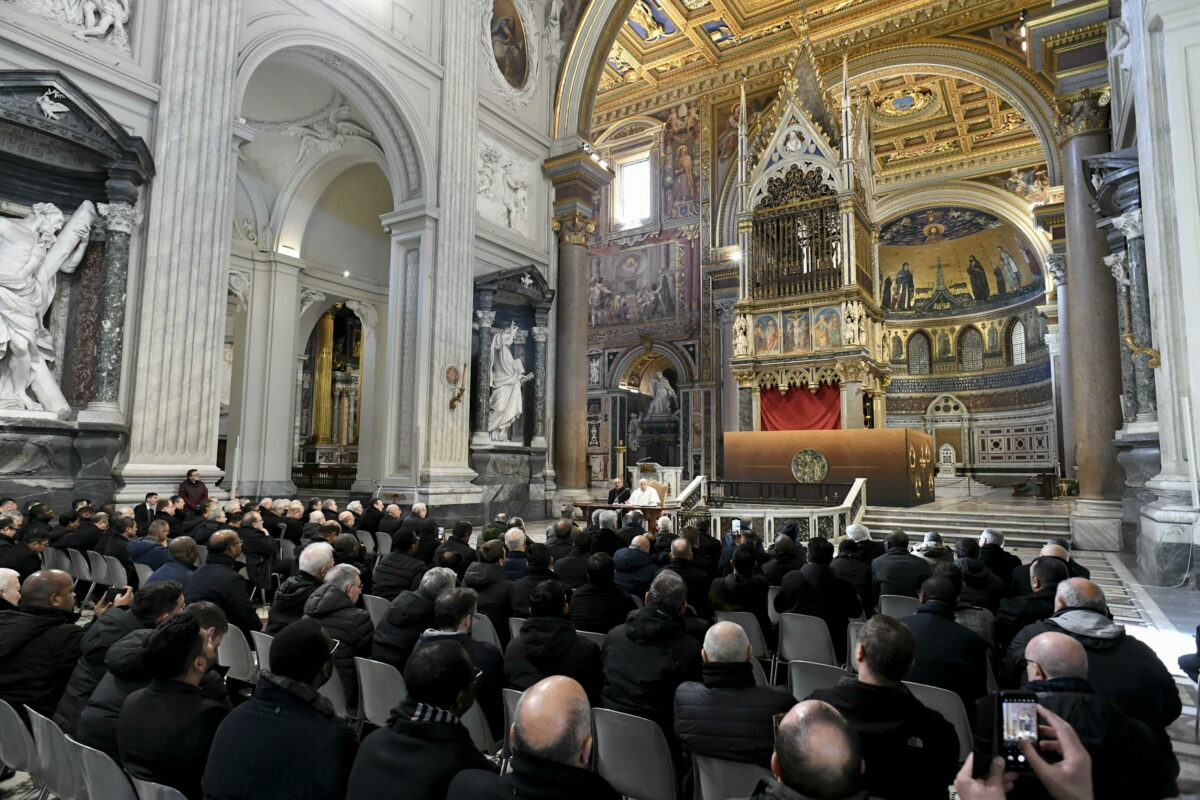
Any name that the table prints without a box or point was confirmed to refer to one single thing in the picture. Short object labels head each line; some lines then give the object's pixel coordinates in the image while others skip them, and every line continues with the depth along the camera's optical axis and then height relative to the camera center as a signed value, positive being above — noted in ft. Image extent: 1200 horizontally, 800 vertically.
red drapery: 48.34 +4.27
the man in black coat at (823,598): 13.46 -2.44
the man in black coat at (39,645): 8.98 -2.29
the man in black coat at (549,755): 5.22 -2.15
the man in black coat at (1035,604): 11.42 -2.17
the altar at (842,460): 37.93 +0.61
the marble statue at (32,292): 22.89 +5.78
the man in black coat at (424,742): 5.81 -2.32
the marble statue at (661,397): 72.38 +7.49
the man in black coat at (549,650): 9.73 -2.51
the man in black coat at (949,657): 9.28 -2.45
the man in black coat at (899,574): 14.62 -2.15
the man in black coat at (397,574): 14.71 -2.20
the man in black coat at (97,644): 8.63 -2.15
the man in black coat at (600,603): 12.51 -2.36
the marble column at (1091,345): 30.83 +5.70
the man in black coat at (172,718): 6.77 -2.44
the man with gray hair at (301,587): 11.64 -1.99
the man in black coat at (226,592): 12.42 -2.18
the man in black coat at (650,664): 8.98 -2.52
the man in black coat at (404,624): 10.56 -2.37
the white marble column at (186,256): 25.46 +7.94
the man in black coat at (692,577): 14.57 -2.21
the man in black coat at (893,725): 6.35 -2.33
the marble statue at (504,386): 41.52 +4.91
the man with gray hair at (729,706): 7.07 -2.43
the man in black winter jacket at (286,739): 6.26 -2.47
